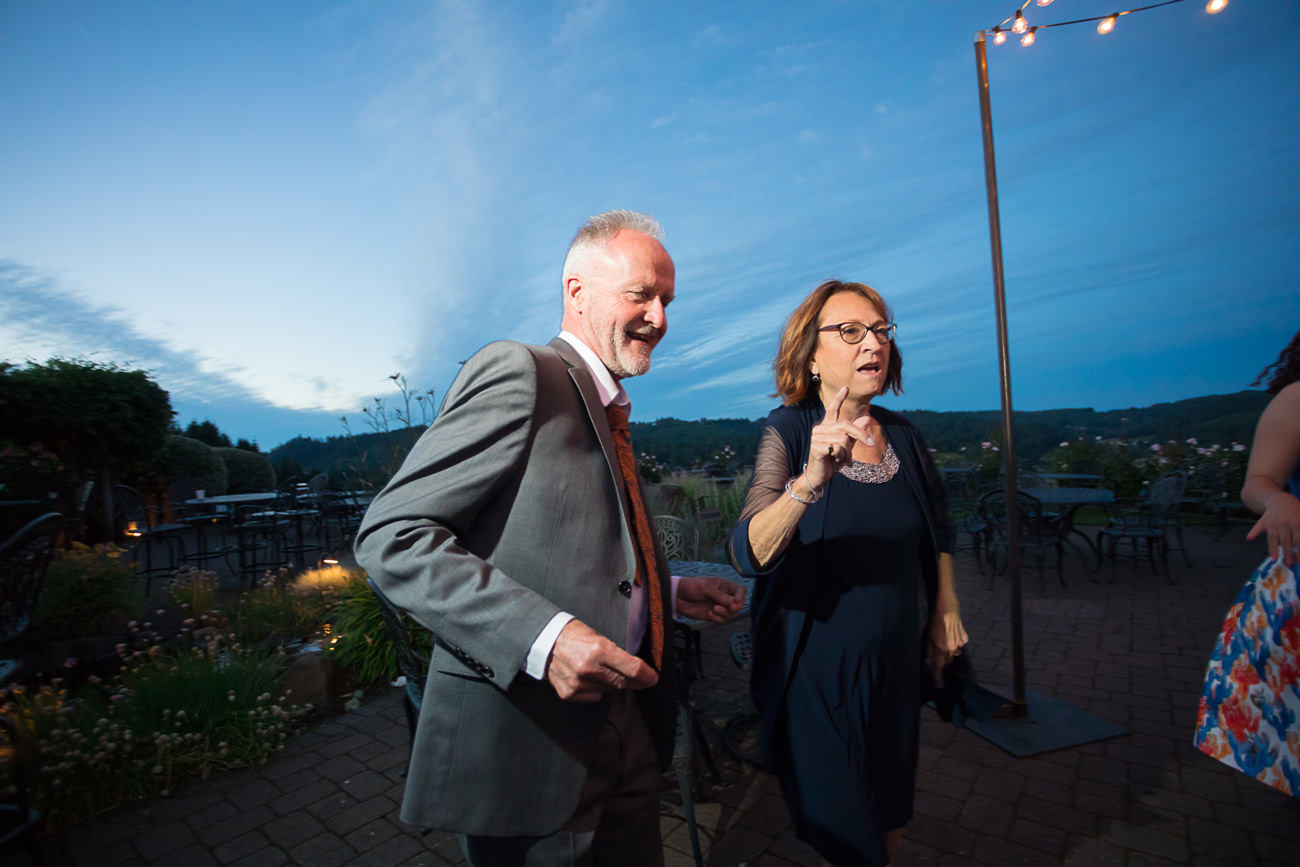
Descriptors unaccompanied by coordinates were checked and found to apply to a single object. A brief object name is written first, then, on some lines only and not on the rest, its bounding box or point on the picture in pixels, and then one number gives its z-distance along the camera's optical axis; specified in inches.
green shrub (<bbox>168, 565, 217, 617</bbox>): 194.5
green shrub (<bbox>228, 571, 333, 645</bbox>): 183.5
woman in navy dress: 67.0
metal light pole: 135.0
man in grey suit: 37.6
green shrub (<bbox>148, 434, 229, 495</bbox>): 427.2
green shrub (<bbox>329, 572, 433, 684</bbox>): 168.4
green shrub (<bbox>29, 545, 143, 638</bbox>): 170.4
